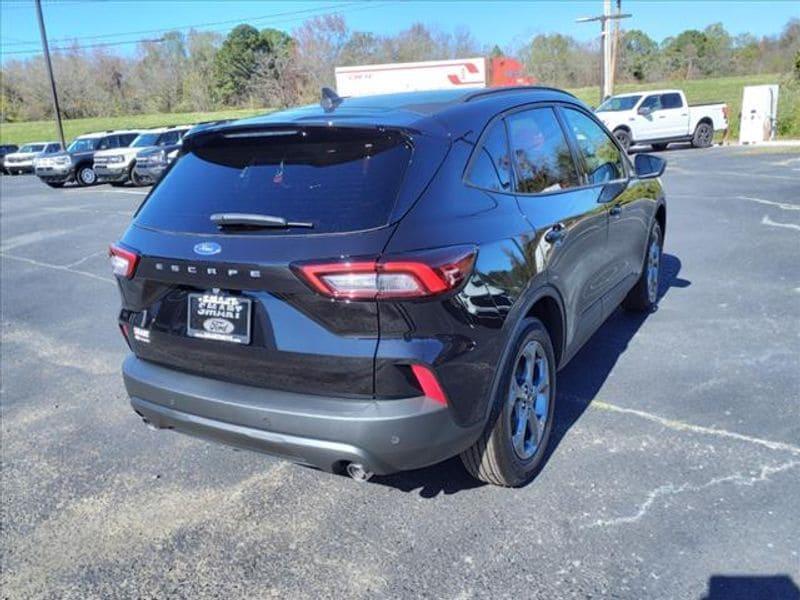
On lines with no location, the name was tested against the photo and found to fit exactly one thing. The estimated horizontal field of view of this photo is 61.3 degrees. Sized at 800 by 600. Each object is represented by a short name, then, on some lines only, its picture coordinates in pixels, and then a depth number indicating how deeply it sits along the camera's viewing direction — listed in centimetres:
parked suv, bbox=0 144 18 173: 3858
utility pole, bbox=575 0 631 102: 2834
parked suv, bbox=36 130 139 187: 2381
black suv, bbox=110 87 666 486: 248
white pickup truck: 2152
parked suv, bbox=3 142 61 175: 3538
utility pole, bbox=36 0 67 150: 3331
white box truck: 2400
